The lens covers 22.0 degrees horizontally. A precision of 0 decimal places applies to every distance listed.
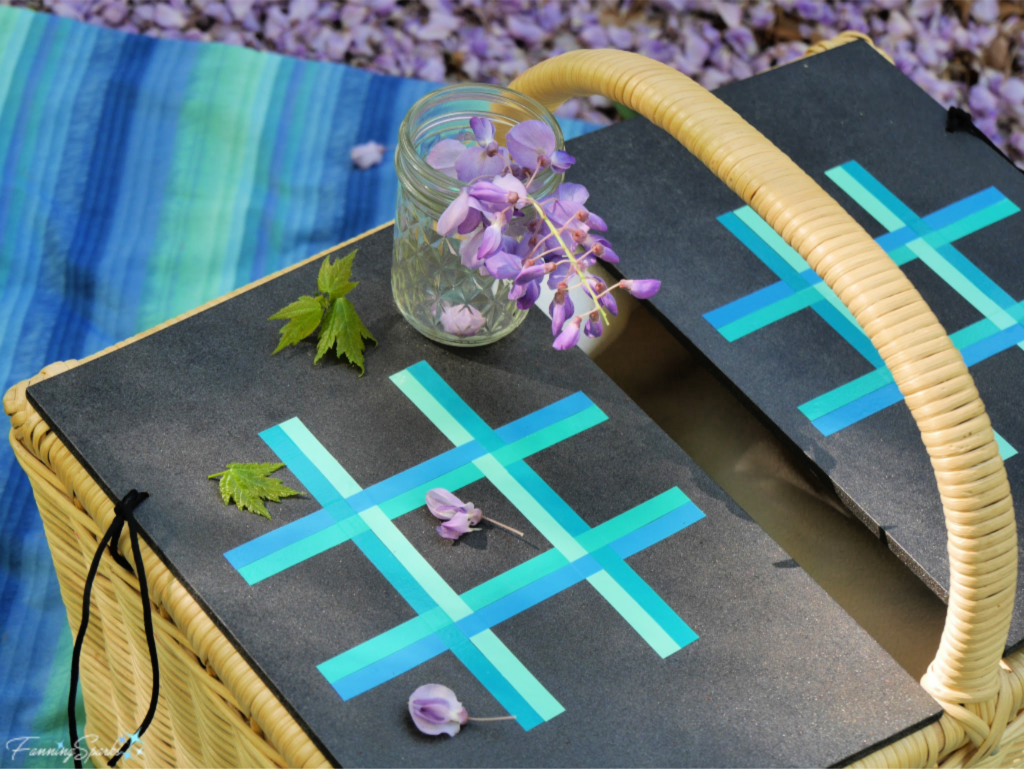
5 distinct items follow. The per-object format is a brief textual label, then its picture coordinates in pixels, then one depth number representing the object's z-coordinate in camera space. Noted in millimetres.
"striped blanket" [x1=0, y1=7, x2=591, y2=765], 1405
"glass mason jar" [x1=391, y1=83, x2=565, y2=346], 1023
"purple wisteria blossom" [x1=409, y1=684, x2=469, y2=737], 945
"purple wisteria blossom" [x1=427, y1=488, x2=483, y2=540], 997
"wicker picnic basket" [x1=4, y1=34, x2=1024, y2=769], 940
